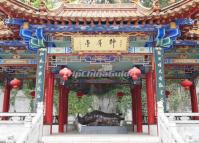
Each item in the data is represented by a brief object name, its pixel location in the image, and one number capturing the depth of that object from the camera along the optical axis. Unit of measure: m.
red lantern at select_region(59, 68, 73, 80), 9.55
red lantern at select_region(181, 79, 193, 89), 11.51
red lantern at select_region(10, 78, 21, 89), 11.07
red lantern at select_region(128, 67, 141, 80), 9.64
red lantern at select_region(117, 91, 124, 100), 15.82
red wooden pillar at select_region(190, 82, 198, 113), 14.02
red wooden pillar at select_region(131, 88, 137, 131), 14.33
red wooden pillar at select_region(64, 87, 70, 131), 14.06
